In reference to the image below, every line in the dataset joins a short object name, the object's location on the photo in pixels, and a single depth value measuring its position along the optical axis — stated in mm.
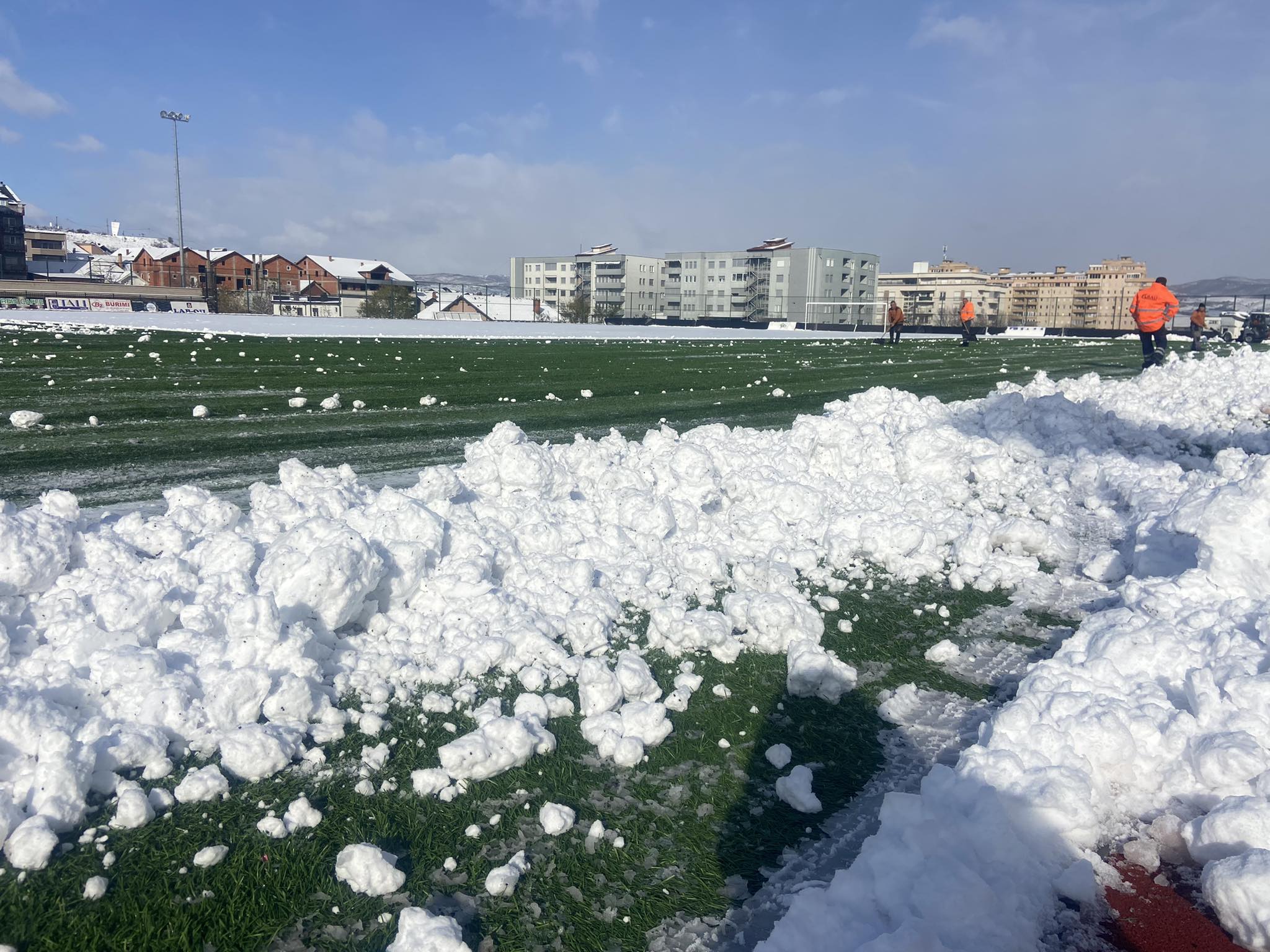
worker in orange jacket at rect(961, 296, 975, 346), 24938
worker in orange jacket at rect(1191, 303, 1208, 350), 24867
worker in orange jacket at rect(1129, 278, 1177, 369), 13016
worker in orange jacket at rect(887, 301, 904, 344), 24969
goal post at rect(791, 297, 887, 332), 68312
